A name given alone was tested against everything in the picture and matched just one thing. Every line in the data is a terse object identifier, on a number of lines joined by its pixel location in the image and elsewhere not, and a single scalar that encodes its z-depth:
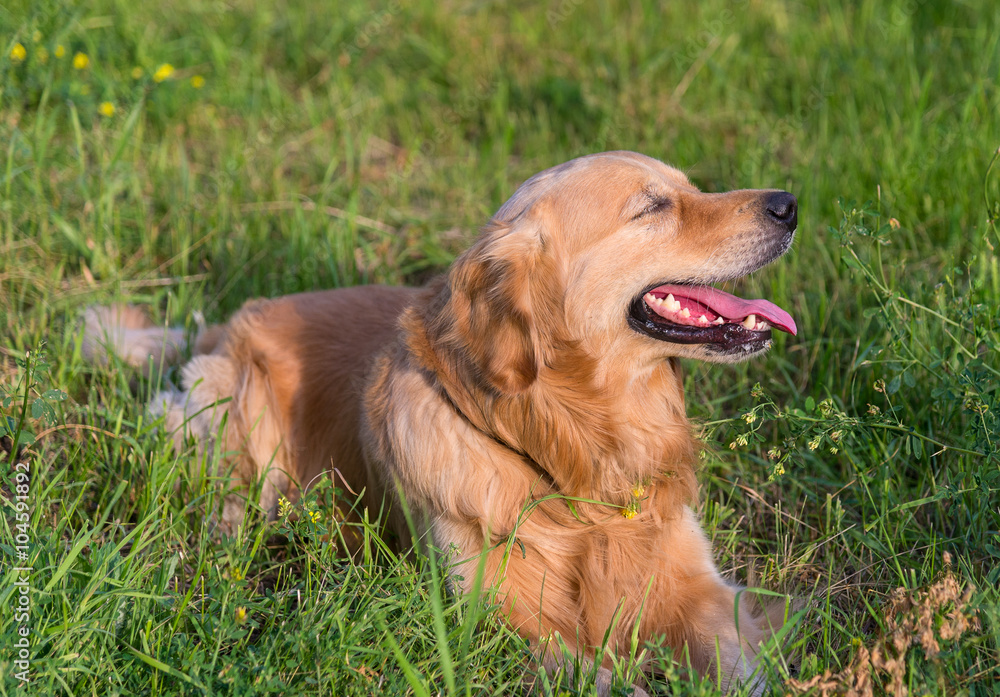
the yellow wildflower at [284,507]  2.46
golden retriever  2.49
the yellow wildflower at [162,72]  4.99
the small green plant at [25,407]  2.60
